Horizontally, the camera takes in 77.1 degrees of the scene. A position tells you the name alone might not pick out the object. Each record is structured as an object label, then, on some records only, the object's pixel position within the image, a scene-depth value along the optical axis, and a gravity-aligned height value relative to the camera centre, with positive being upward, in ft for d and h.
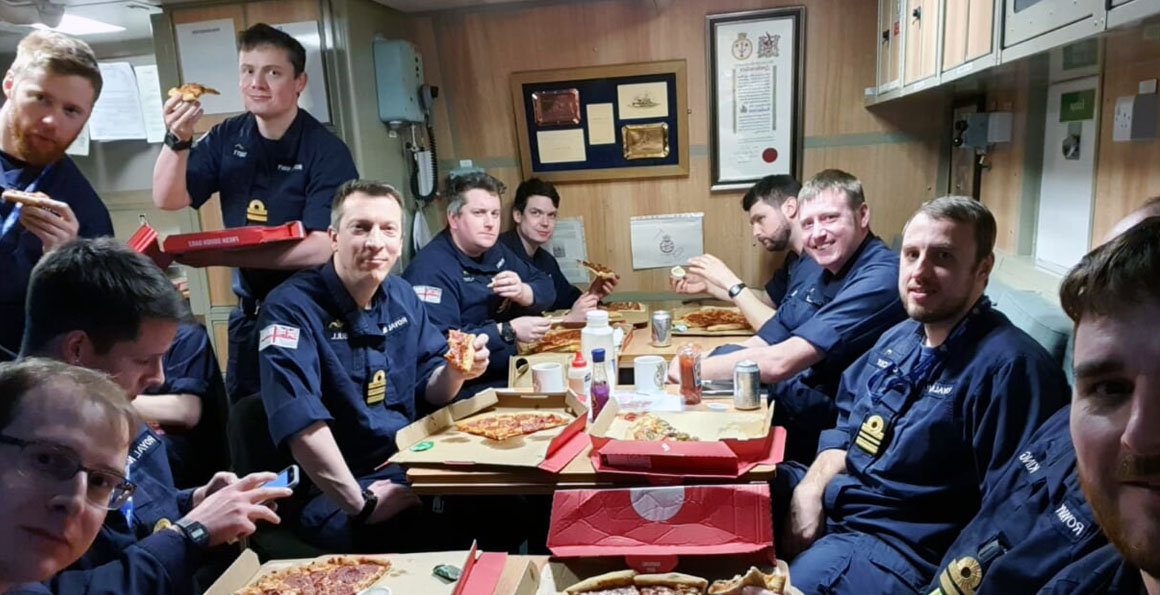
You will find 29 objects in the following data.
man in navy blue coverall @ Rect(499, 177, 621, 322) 12.91 -1.28
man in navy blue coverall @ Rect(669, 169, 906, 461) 8.35 -2.02
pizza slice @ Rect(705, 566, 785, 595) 4.57 -2.69
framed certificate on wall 12.68 +0.98
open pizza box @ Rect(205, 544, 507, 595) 4.85 -2.78
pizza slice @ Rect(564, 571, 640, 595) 4.80 -2.79
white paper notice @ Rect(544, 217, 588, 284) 14.15 -1.67
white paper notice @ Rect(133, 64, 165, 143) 13.19 +1.53
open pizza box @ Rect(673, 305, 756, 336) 10.91 -2.68
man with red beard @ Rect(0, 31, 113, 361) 7.04 +0.42
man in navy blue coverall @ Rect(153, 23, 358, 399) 8.91 +0.15
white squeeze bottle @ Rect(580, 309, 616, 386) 8.46 -2.05
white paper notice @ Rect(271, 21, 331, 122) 10.84 +1.52
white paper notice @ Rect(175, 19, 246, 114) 11.03 +1.79
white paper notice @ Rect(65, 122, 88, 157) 13.15 +0.71
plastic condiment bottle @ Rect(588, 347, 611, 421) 7.37 -2.29
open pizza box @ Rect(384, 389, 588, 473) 6.20 -2.49
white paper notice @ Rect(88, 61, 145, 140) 13.02 +1.34
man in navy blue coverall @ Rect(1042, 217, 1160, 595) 2.56 -0.95
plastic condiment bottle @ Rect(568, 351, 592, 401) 7.73 -2.30
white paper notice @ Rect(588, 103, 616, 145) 13.48 +0.61
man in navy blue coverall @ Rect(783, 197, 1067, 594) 5.73 -2.33
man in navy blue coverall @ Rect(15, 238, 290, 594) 4.78 -1.15
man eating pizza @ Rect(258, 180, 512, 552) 6.83 -2.07
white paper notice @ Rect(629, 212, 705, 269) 13.74 -1.58
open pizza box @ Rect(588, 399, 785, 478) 5.77 -2.42
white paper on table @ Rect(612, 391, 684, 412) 7.59 -2.58
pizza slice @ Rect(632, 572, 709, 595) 4.79 -2.81
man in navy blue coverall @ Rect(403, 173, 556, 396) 10.45 -1.74
